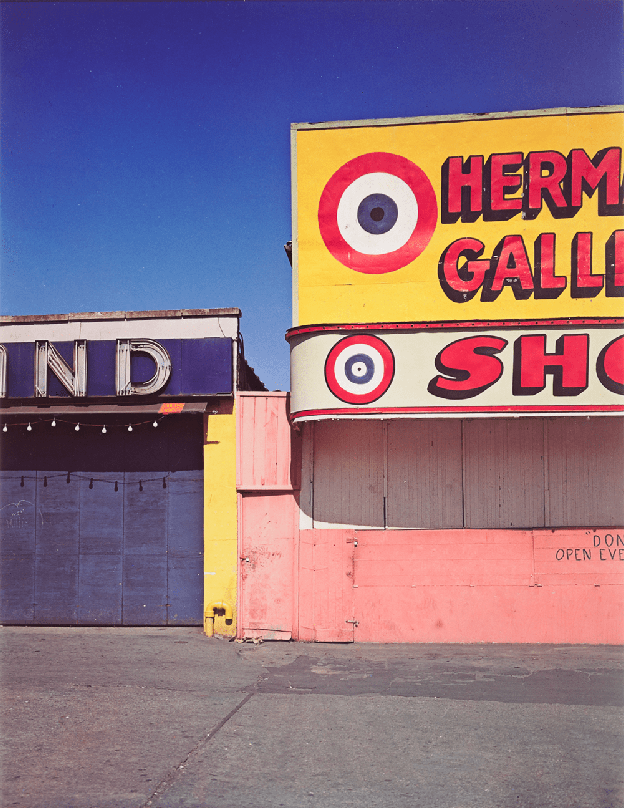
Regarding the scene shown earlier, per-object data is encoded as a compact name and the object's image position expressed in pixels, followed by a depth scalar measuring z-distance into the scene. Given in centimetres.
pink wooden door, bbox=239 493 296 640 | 1317
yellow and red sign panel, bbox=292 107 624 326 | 1198
